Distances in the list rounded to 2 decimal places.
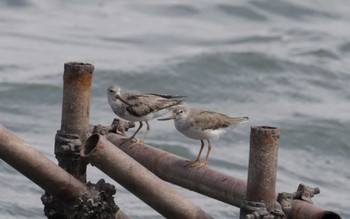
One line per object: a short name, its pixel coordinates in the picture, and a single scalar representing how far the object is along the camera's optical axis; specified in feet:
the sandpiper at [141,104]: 53.52
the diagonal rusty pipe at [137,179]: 40.11
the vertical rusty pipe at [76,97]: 41.47
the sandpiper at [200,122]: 52.16
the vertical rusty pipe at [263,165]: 38.78
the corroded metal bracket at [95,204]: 41.52
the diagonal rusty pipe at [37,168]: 39.14
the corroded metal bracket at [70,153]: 42.04
